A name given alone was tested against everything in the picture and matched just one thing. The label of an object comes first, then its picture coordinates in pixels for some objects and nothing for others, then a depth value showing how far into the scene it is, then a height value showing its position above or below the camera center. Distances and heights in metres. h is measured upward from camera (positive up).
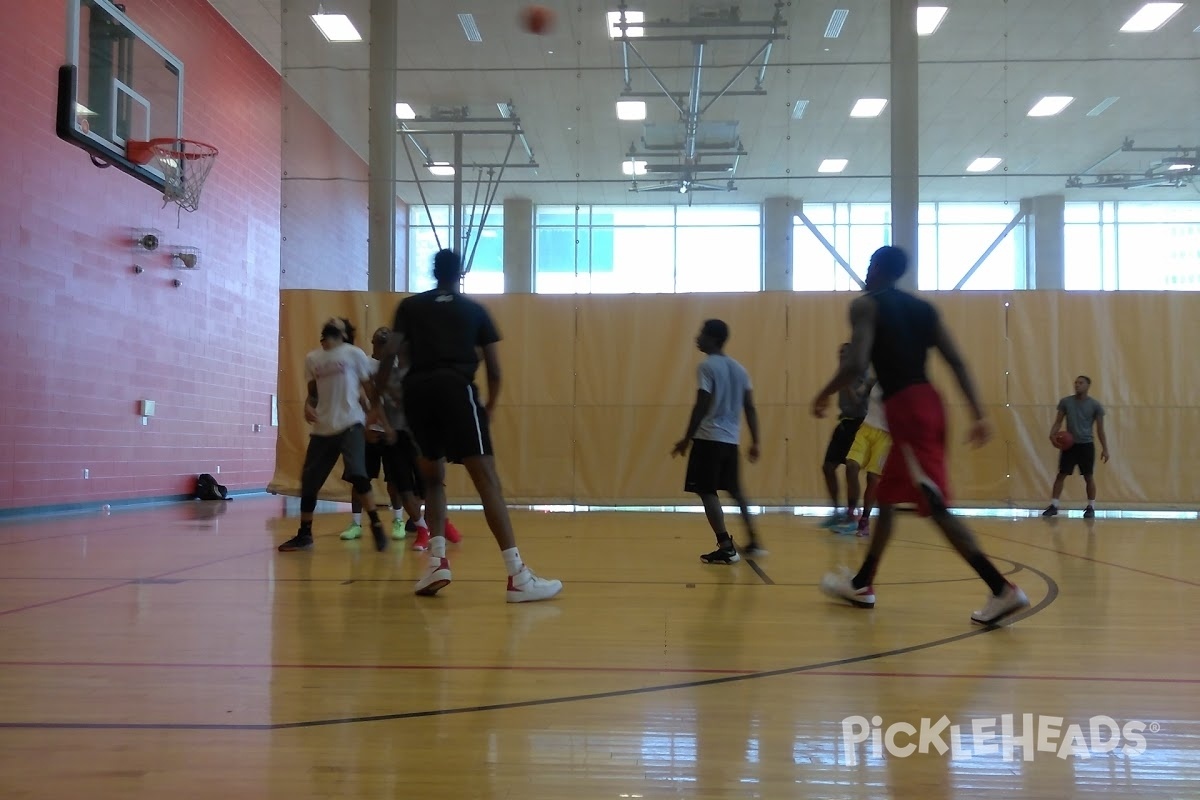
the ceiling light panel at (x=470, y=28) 11.77 +5.14
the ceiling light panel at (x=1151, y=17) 11.44 +5.22
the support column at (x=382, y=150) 11.48 +3.49
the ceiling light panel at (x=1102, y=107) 12.08 +4.33
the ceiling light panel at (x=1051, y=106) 11.81 +4.18
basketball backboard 8.73 +3.52
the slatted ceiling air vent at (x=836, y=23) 11.35 +5.05
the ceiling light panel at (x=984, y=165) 11.52 +3.33
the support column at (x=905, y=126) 11.31 +3.77
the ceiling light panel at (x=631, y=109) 11.78 +4.08
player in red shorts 3.82 +0.11
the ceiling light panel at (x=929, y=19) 11.37 +5.12
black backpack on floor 12.80 -0.97
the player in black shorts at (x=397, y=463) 6.91 -0.33
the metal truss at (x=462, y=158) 11.68 +3.48
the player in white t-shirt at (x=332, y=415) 6.58 +0.05
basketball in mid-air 11.62 +5.17
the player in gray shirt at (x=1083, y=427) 10.70 +0.01
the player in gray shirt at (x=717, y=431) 6.07 -0.04
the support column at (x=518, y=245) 11.46 +2.26
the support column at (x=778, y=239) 11.45 +2.33
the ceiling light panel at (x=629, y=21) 11.52 +5.11
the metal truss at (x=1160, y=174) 12.05 +3.47
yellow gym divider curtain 11.42 +0.53
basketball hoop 10.02 +3.00
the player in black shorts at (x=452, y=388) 4.29 +0.16
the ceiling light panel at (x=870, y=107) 11.67 +4.11
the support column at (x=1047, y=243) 11.44 +2.32
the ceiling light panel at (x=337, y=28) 11.75 +5.08
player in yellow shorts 7.55 -0.18
